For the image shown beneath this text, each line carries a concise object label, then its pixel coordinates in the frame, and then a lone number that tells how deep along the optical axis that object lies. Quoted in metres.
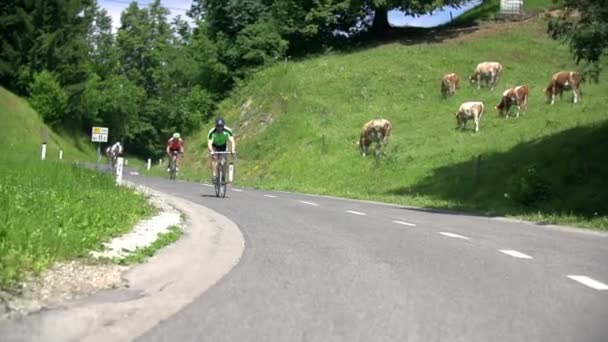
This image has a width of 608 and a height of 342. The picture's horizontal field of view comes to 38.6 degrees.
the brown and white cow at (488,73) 46.41
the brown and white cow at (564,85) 37.16
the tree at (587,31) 20.28
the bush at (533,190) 22.61
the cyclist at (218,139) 21.66
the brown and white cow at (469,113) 37.28
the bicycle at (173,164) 36.50
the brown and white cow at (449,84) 46.03
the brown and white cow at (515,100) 37.31
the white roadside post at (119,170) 19.28
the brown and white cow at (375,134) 38.38
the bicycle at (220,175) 21.56
